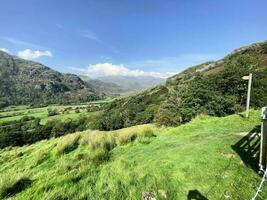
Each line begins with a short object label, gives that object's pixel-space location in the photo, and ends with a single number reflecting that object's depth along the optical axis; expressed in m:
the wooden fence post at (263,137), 3.66
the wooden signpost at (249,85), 8.77
